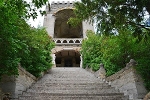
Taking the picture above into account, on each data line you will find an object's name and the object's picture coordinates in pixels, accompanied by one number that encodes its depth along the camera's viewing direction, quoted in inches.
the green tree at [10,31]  124.0
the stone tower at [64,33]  562.3
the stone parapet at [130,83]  164.0
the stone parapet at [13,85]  169.6
